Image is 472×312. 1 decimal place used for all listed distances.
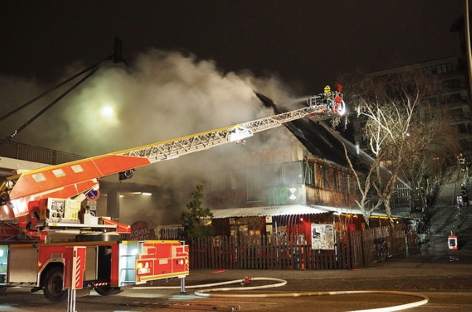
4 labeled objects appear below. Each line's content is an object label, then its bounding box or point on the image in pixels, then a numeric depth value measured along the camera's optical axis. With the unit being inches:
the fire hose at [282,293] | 321.7
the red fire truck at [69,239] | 361.4
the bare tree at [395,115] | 898.1
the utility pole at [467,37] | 393.4
